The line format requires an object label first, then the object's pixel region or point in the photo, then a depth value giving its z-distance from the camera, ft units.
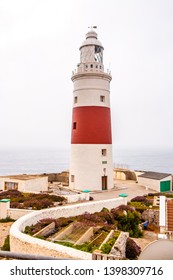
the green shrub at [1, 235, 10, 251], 30.50
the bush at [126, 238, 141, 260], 29.48
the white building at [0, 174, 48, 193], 65.98
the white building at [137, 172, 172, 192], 75.41
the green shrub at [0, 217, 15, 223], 43.21
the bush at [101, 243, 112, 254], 24.57
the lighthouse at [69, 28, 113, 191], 70.33
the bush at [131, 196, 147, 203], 57.72
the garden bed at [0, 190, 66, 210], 47.25
